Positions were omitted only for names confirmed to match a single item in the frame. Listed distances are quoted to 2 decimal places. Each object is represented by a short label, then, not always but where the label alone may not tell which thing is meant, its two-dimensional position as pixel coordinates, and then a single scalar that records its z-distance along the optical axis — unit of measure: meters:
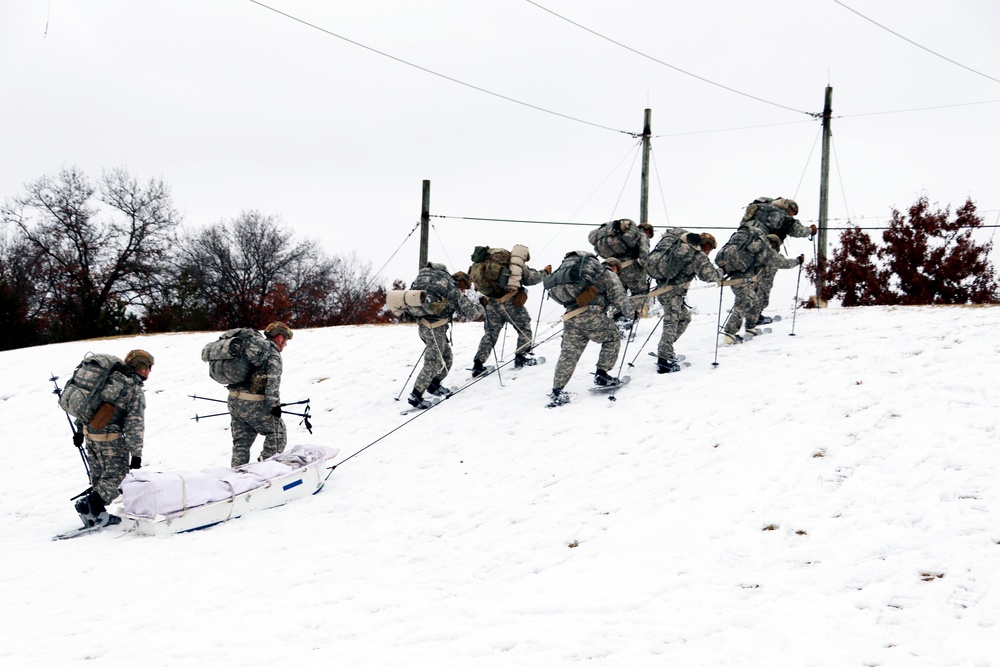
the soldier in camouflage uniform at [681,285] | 11.30
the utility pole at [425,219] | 21.88
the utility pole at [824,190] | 19.36
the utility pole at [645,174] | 21.88
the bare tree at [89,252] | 42.81
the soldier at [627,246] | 12.65
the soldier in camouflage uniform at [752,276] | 11.90
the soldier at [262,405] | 9.46
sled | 7.95
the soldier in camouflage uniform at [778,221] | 12.45
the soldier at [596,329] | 10.59
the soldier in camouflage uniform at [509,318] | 12.64
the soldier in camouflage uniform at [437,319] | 11.87
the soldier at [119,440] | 8.88
